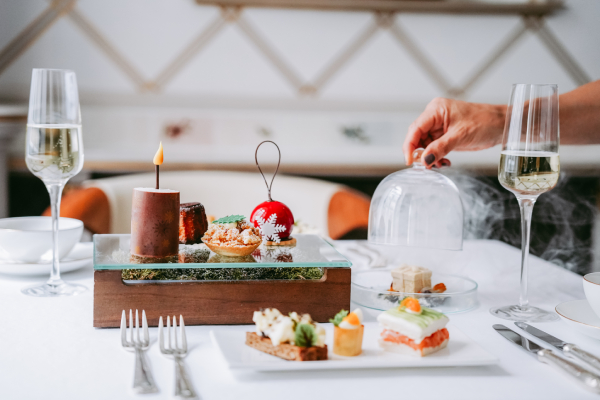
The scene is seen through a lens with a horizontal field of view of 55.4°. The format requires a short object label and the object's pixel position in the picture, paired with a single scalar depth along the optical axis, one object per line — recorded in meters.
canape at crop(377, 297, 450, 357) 0.55
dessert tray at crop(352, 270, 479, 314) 0.74
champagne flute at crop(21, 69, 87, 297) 0.77
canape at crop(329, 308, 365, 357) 0.54
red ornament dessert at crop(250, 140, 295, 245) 0.81
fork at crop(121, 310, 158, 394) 0.49
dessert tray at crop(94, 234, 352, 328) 0.67
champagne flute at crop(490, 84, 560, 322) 0.73
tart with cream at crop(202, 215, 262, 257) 0.71
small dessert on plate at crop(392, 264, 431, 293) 0.77
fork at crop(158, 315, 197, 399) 0.48
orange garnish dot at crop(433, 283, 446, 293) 0.80
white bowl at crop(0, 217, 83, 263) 0.84
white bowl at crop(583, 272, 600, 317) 0.65
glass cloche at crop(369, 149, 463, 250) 0.87
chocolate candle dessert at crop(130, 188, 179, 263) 0.70
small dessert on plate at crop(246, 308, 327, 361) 0.54
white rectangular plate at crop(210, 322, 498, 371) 0.52
